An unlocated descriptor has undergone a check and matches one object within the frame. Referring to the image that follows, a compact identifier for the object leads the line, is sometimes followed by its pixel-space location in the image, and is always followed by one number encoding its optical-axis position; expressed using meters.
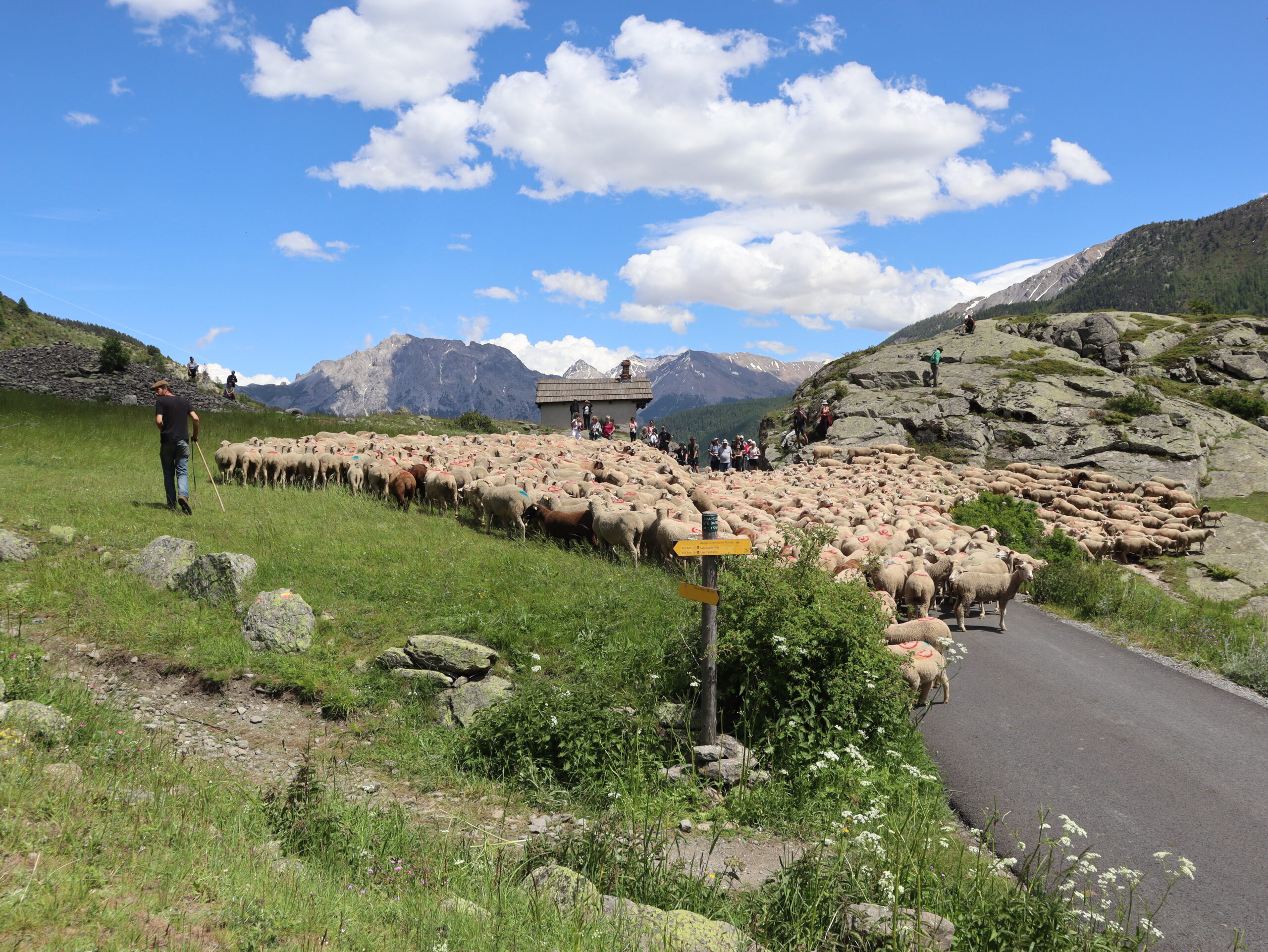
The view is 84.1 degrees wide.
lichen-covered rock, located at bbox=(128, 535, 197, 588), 11.23
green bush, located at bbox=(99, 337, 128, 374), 59.56
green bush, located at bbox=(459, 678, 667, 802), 7.61
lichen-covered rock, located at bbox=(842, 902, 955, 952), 4.59
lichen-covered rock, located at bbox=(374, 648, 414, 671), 9.62
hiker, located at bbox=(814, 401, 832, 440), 41.28
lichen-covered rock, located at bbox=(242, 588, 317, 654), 9.85
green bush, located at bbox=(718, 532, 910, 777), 8.02
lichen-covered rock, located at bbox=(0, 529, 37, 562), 11.37
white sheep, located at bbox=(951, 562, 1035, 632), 14.57
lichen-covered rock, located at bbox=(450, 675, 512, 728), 8.85
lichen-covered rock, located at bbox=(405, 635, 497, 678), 9.49
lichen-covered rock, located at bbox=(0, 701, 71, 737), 6.54
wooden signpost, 7.71
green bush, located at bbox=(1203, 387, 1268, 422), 42.62
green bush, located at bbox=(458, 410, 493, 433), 45.81
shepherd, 14.98
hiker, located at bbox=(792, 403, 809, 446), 41.28
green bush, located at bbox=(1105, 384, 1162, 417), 37.81
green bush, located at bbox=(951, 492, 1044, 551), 20.89
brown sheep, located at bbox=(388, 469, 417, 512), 19.42
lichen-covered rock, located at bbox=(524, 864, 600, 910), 4.89
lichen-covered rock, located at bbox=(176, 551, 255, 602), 10.99
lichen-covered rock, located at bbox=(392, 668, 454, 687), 9.32
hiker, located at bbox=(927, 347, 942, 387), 43.53
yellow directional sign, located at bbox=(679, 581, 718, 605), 7.73
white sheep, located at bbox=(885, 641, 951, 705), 9.30
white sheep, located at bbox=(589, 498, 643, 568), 15.23
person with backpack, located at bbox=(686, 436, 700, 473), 40.28
